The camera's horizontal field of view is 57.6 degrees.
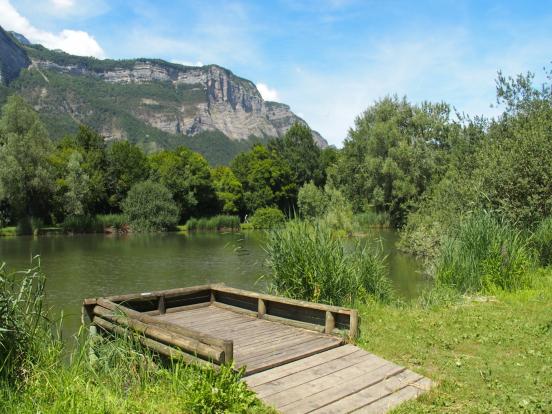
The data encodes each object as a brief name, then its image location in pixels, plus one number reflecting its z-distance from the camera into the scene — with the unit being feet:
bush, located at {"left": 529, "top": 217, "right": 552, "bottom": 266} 40.27
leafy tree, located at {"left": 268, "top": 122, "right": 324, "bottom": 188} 219.61
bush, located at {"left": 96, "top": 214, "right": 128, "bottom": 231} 149.71
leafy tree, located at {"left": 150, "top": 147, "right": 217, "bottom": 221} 165.78
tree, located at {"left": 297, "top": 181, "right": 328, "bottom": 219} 139.31
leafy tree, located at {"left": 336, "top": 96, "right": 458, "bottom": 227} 126.31
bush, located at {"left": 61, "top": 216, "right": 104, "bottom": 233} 142.00
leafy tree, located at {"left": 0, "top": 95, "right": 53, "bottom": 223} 126.11
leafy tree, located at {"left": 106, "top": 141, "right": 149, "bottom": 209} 162.50
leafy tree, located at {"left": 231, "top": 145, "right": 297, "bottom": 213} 188.14
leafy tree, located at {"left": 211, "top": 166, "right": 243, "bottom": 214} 178.50
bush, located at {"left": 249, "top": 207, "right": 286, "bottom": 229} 152.97
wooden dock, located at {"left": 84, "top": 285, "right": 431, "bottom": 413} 16.02
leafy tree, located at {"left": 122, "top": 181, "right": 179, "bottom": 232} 151.12
